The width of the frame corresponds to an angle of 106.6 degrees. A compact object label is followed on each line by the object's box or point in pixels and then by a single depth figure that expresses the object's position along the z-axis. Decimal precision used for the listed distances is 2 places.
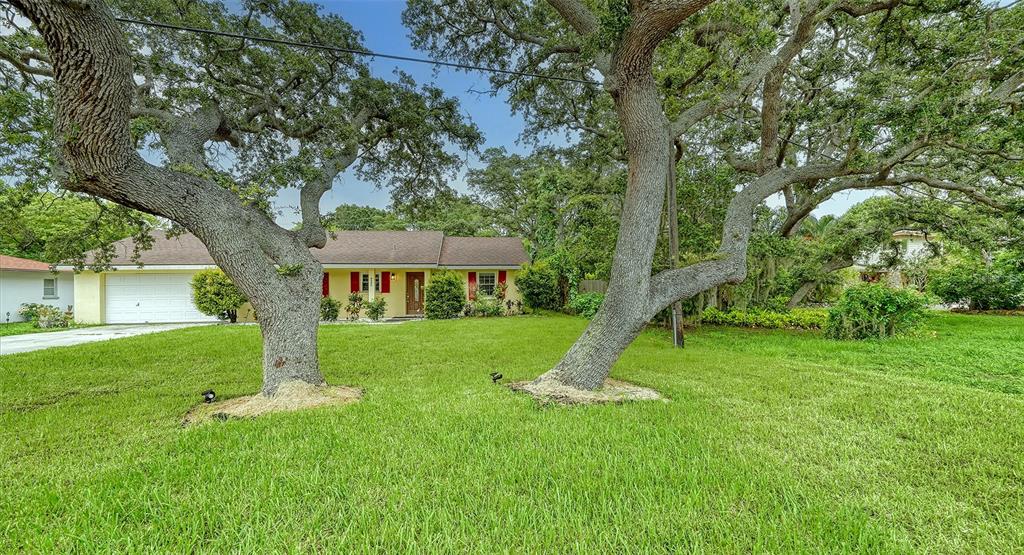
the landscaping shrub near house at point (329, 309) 13.93
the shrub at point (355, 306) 14.65
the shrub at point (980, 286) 12.92
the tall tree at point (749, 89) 4.50
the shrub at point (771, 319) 10.15
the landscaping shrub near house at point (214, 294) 13.13
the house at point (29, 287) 14.06
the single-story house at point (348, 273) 14.02
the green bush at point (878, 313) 8.22
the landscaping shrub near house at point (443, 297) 14.19
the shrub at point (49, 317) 12.66
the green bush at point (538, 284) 15.27
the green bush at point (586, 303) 12.77
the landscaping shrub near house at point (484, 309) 14.91
